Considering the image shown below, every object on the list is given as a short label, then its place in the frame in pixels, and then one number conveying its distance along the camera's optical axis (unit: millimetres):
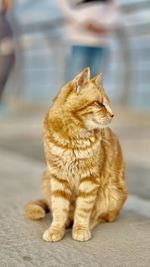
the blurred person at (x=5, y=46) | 4852
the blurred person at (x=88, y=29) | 5328
